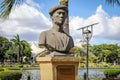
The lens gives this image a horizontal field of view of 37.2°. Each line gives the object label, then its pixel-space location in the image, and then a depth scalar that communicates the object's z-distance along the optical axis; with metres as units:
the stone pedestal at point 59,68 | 4.52
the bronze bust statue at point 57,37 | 4.69
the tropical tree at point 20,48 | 43.87
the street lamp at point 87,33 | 10.23
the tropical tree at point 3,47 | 48.30
